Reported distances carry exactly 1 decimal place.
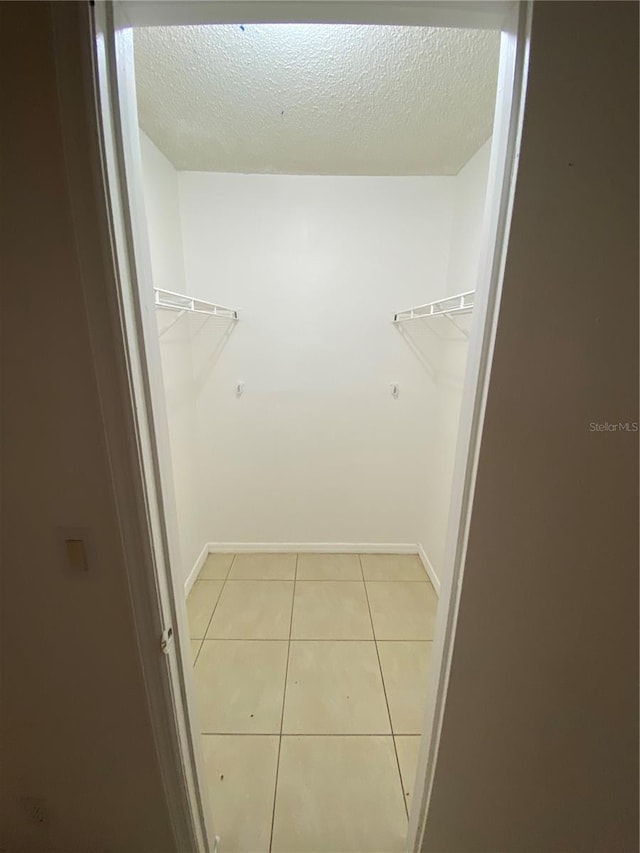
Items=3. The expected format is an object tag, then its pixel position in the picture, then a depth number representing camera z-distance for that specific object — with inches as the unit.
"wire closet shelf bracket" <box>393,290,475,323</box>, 72.0
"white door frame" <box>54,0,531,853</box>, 20.1
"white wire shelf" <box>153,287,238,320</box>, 58.2
